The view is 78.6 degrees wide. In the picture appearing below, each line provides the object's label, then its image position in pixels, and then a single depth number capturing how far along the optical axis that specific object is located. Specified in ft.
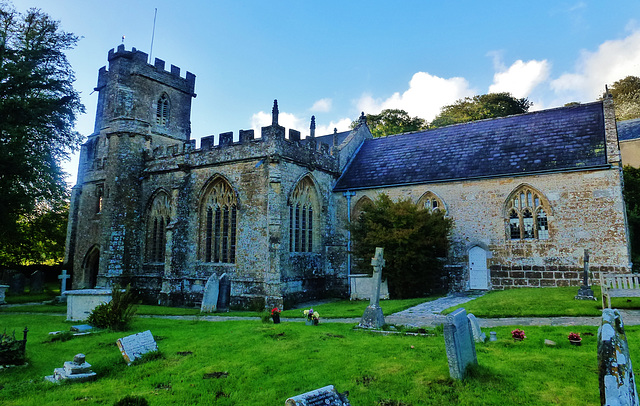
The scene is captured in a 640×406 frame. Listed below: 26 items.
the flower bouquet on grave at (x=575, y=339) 25.34
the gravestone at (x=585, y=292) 42.75
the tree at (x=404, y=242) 56.80
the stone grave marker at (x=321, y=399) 11.44
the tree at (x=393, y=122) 143.54
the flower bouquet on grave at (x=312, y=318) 38.01
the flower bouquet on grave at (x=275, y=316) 39.88
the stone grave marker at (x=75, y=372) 22.93
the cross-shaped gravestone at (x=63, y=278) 72.11
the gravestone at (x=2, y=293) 66.54
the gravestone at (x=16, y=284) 84.74
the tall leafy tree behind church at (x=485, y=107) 137.28
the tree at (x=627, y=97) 146.72
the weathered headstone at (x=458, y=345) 19.66
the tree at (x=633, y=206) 75.87
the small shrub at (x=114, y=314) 38.24
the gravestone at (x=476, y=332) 27.69
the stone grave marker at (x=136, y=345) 26.37
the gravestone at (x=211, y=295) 53.40
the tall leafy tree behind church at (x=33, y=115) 59.67
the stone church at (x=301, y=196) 56.49
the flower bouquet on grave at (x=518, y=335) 26.94
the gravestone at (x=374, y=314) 34.76
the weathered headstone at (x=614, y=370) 11.95
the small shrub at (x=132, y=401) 18.04
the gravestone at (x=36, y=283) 87.30
